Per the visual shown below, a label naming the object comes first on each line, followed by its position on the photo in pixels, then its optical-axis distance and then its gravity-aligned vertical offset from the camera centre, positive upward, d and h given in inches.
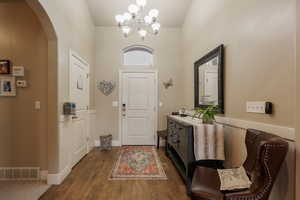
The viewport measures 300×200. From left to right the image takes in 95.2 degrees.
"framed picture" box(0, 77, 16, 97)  80.8 +8.3
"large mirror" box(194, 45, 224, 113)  75.5 +13.1
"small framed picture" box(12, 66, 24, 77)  80.4 +17.0
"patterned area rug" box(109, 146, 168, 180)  85.7 -47.7
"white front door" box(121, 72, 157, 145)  147.8 -8.6
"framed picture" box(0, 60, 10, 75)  80.7 +19.4
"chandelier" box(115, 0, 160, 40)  87.4 +57.2
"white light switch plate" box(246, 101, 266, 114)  50.0 -2.5
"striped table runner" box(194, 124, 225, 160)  68.3 -21.1
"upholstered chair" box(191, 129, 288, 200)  38.7 -22.2
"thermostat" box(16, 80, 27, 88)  80.5 +10.0
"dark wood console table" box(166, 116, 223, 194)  70.8 -29.0
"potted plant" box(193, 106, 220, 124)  73.3 -8.6
